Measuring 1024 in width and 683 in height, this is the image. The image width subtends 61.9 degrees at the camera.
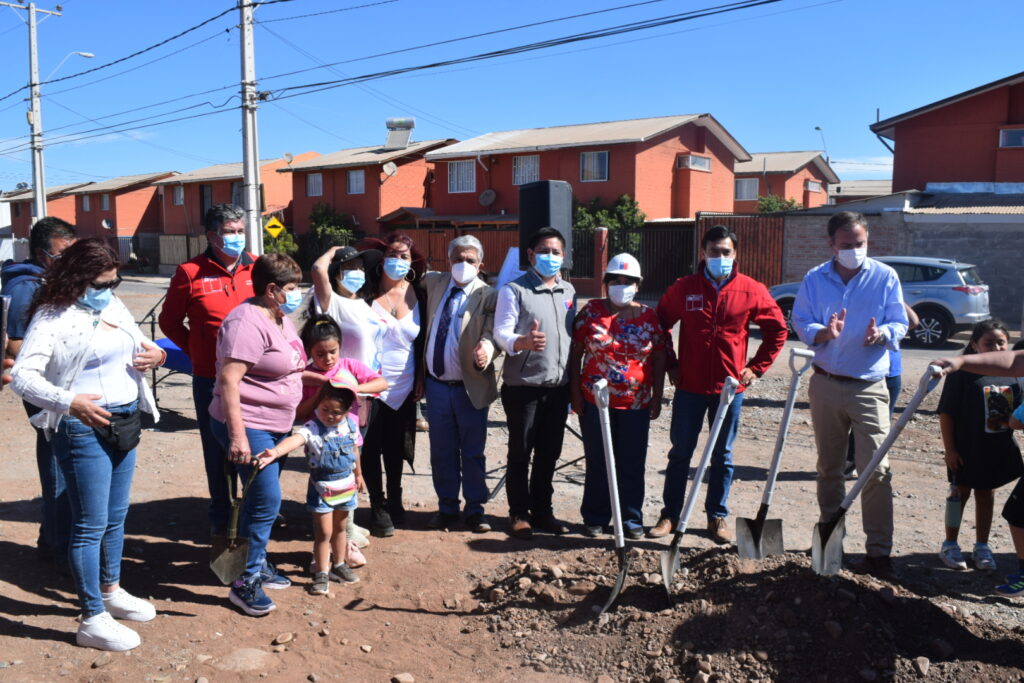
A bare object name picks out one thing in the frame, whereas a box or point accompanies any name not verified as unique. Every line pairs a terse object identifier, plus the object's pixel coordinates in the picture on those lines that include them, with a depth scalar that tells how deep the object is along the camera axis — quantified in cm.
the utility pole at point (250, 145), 1656
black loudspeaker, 841
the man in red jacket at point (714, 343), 513
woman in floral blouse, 519
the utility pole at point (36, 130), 2912
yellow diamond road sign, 1981
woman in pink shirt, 400
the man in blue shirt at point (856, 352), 477
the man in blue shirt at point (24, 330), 457
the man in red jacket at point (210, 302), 470
